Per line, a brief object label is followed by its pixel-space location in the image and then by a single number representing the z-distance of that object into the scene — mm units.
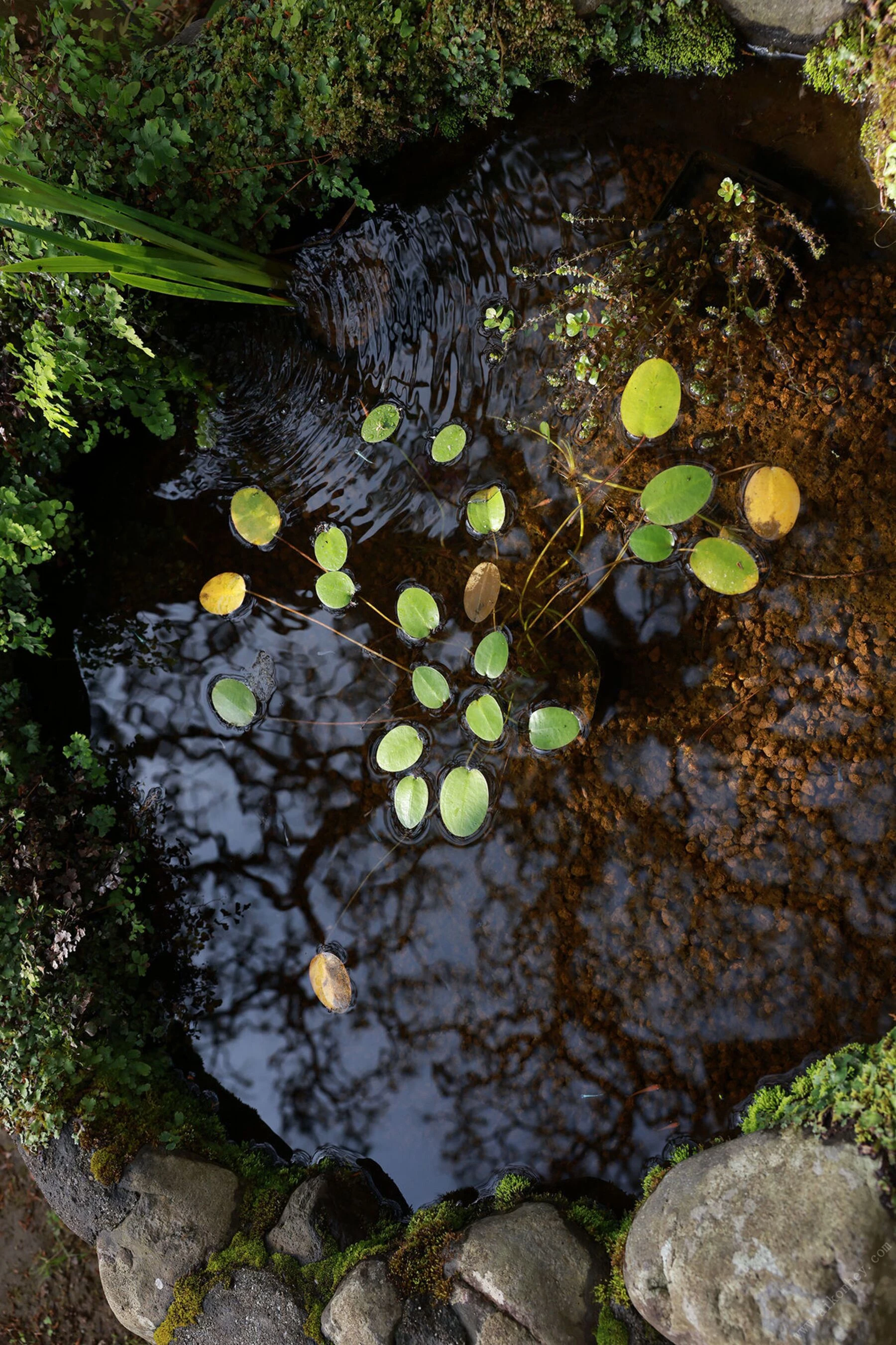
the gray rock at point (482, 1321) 2309
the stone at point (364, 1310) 2385
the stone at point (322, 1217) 2645
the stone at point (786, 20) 2520
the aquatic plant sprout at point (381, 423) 2920
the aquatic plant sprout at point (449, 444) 2885
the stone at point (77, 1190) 2740
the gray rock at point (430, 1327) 2361
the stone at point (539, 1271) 2324
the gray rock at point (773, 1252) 1902
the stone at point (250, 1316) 2525
